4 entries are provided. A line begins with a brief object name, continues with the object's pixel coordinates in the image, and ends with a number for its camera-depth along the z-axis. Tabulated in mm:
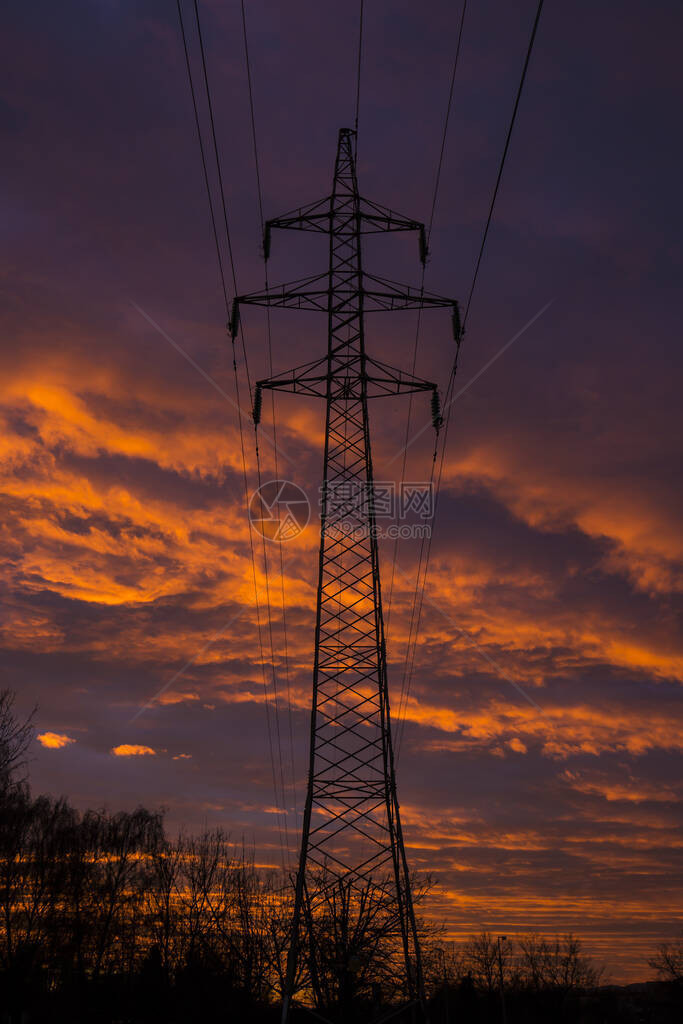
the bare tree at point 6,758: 31197
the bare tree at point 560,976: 116812
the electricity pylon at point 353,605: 23094
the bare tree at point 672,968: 117262
